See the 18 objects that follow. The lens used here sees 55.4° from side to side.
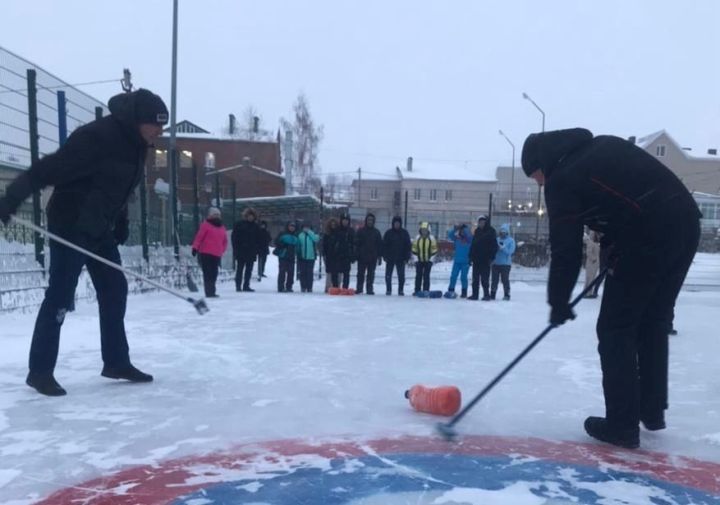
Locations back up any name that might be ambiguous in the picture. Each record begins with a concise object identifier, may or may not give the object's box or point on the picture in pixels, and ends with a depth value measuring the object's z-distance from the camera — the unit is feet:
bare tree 160.04
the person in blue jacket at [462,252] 40.00
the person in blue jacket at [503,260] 38.74
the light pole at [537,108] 76.77
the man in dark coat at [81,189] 11.52
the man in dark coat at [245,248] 40.04
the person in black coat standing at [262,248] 43.33
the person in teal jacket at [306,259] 42.14
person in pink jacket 34.96
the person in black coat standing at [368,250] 40.78
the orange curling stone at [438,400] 11.18
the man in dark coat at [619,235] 9.55
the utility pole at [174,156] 40.14
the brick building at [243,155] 147.84
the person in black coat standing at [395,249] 41.01
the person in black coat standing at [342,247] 41.55
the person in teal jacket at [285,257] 41.09
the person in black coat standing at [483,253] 37.55
